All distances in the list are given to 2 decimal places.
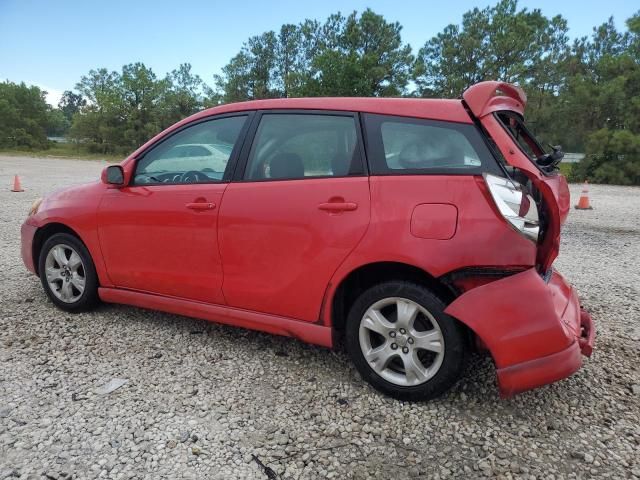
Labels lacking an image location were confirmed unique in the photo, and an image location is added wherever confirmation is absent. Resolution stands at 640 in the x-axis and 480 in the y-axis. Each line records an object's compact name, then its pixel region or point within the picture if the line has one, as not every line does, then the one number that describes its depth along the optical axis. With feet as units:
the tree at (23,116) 149.07
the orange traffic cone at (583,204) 36.94
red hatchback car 7.32
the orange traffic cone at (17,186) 40.55
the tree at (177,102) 150.71
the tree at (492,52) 106.01
